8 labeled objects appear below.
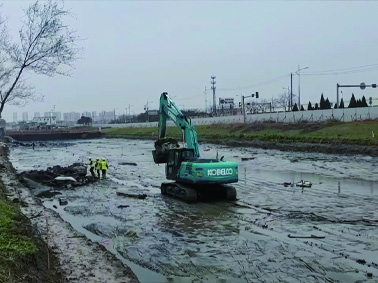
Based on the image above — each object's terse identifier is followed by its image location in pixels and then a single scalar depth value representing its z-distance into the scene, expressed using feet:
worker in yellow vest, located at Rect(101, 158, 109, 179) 85.25
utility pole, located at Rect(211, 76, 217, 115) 368.27
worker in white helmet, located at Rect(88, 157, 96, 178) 84.88
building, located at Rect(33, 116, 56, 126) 547.49
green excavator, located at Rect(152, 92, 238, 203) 53.93
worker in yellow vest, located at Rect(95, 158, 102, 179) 85.20
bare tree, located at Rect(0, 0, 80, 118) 66.18
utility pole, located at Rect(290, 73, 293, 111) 306.14
